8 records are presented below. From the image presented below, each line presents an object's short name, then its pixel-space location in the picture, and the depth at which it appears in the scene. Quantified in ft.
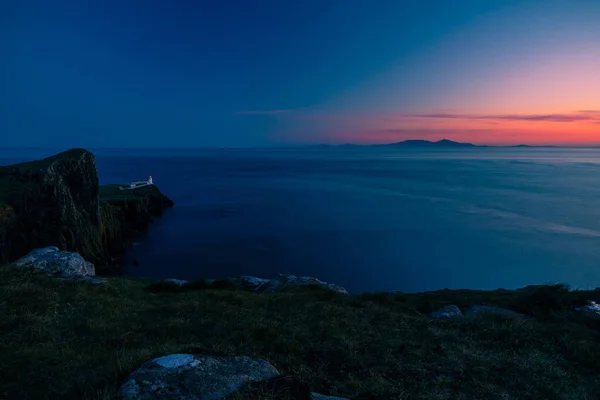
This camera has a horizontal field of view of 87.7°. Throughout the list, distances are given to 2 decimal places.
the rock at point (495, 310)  51.87
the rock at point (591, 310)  51.66
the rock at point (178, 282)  72.84
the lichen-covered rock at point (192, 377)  17.93
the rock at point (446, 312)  54.23
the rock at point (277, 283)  77.01
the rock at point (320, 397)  20.22
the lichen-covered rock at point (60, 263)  64.83
